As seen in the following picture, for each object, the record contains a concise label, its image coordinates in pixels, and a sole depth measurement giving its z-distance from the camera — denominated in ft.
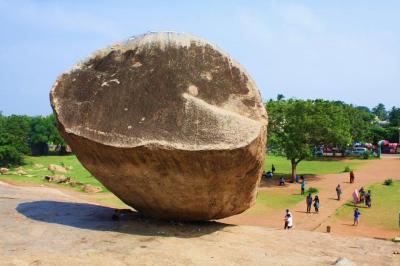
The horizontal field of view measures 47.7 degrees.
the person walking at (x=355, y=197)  88.79
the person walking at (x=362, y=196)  90.68
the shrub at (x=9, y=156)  140.15
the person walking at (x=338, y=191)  93.50
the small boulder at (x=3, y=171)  123.71
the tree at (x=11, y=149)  141.06
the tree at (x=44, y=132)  203.10
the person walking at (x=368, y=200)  86.38
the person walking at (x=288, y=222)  60.85
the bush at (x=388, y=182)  110.52
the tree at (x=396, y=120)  253.24
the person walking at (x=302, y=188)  100.56
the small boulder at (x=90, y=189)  102.06
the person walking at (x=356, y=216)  72.43
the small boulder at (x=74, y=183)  108.27
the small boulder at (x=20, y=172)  124.47
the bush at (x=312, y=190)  102.10
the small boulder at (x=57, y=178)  110.01
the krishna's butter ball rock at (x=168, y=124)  34.81
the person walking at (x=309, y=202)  80.79
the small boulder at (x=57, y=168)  134.29
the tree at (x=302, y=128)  116.16
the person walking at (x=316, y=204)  81.51
